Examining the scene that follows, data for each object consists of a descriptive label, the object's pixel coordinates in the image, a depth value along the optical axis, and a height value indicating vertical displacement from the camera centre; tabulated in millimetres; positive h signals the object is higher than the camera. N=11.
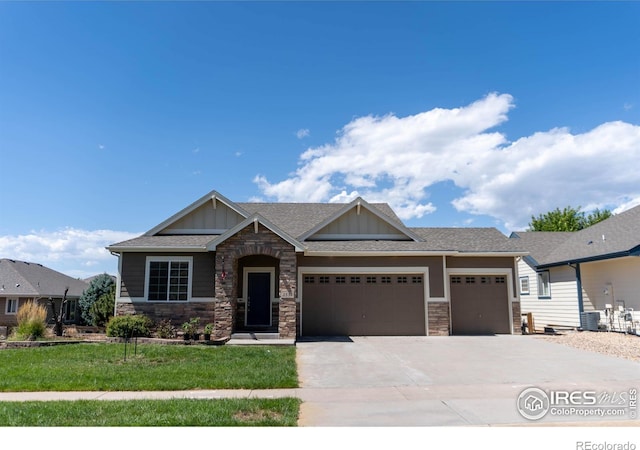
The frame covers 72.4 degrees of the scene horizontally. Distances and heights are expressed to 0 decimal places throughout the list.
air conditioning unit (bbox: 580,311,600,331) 17781 -1221
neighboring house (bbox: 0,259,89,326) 25500 +179
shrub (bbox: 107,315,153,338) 14547 -1194
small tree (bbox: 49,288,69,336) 16123 -1323
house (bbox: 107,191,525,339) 15062 +528
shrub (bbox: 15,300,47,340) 14594 -1049
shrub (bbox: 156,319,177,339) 15072 -1347
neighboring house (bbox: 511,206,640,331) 16641 +619
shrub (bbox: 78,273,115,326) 20438 -57
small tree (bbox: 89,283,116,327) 17250 -751
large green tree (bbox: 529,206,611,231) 44750 +7261
